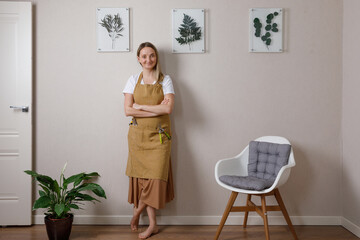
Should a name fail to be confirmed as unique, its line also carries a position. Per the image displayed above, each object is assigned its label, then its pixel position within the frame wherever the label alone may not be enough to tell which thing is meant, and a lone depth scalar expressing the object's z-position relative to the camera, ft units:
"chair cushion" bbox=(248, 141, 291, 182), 9.02
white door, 10.04
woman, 9.37
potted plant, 8.70
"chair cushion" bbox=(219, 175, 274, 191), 8.29
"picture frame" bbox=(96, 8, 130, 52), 10.12
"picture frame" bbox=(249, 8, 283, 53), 10.11
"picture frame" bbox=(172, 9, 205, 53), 10.11
